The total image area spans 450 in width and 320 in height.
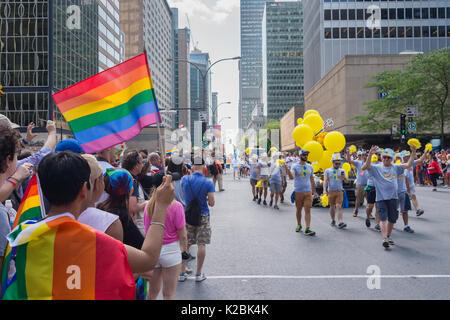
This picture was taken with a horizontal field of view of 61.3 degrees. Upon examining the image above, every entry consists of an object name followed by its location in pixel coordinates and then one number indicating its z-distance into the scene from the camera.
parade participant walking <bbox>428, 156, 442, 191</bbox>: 20.41
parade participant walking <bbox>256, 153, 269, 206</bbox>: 14.99
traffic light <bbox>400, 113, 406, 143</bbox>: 22.74
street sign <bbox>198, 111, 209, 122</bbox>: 25.42
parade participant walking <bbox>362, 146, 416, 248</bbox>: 7.41
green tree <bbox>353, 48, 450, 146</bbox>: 30.61
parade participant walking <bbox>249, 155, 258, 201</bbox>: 15.84
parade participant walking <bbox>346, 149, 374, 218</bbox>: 11.16
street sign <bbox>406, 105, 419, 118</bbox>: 24.56
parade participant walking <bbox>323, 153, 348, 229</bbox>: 9.69
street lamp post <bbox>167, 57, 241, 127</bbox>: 25.10
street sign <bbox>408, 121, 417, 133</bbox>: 23.12
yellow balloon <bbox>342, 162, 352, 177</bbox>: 13.19
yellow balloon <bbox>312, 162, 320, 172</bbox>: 11.82
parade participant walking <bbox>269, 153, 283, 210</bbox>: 13.63
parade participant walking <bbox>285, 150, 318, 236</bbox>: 8.84
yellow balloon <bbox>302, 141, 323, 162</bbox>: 10.32
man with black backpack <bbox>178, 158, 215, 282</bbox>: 5.63
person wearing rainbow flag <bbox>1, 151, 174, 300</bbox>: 1.65
